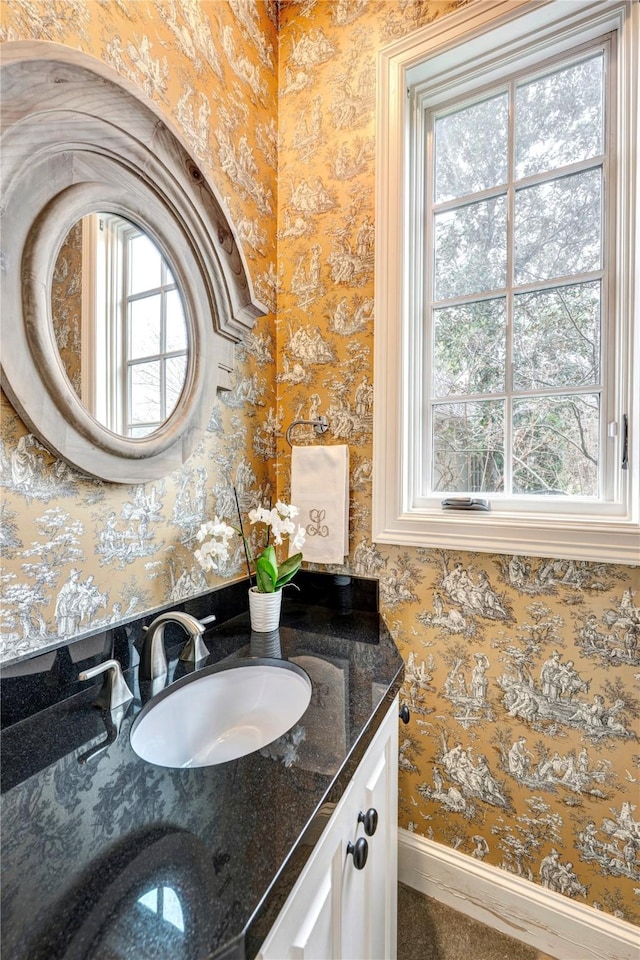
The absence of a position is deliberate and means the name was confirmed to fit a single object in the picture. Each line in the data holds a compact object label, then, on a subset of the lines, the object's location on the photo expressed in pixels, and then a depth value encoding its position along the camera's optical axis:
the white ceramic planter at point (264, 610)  1.11
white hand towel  1.31
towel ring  1.37
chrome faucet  0.85
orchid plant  1.06
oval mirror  0.81
